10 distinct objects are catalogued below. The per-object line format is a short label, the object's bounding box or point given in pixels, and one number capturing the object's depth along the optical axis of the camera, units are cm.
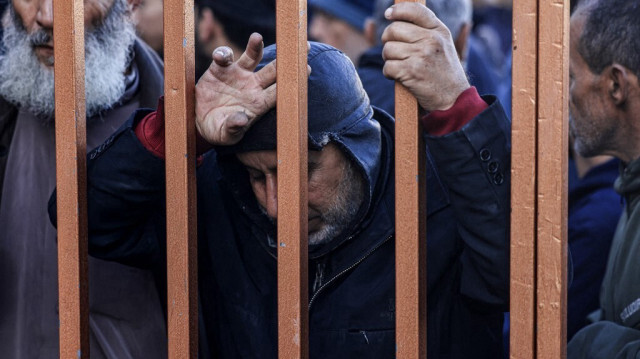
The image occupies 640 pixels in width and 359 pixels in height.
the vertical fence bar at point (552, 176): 344
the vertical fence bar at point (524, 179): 347
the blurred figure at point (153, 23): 974
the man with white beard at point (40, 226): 532
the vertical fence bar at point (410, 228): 357
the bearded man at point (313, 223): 418
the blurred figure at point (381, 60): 740
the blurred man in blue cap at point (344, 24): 1038
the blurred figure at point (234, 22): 1000
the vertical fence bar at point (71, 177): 389
